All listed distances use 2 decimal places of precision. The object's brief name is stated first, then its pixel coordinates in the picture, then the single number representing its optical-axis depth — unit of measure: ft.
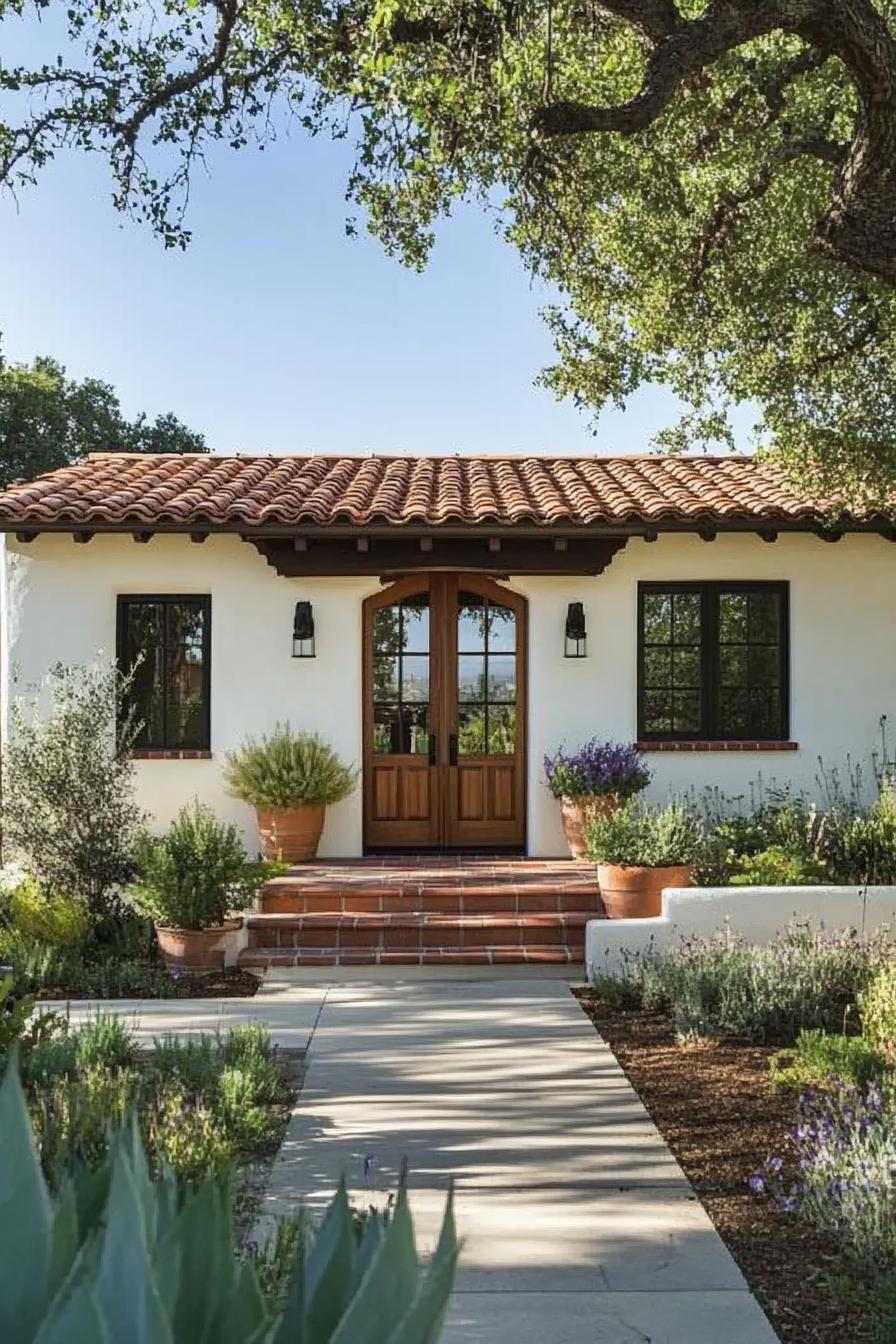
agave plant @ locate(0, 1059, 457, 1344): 4.00
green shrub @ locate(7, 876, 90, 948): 30.07
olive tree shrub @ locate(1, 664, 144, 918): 31.94
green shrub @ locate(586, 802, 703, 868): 32.09
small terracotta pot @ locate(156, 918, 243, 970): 30.04
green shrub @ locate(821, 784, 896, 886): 33.12
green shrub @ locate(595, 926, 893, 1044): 23.85
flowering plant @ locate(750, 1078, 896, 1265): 13.44
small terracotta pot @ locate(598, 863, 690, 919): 31.81
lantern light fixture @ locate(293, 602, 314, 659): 38.34
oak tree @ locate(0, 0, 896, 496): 22.88
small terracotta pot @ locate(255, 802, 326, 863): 36.96
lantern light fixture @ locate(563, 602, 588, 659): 38.78
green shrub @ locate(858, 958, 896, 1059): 20.92
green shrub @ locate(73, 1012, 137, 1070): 19.86
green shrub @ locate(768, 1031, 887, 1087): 19.44
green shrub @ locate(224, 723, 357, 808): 36.55
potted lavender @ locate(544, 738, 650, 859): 36.63
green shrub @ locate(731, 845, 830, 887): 31.48
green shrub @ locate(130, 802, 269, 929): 29.81
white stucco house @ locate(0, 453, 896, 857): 38.55
